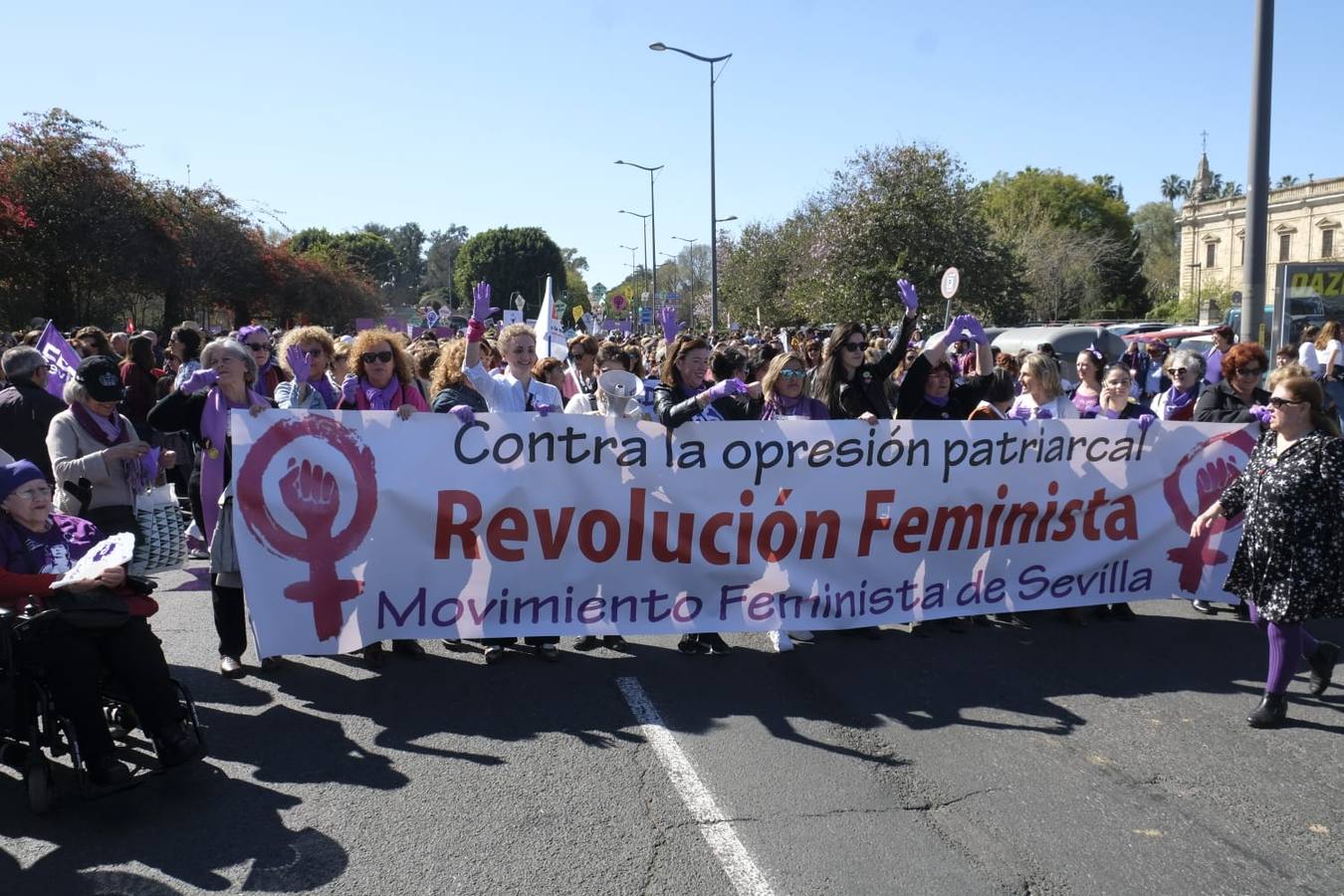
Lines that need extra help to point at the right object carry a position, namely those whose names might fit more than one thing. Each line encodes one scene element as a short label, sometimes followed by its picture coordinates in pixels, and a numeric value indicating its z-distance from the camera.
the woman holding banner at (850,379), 6.51
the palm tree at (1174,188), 128.75
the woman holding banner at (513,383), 5.98
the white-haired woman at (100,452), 5.29
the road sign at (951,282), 8.32
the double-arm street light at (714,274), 32.25
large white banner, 5.49
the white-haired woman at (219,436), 5.49
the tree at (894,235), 28.30
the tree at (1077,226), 55.69
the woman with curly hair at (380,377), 6.05
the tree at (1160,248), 73.88
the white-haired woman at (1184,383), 7.62
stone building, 62.06
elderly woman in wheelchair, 3.99
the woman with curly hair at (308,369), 6.55
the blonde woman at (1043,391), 6.88
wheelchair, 3.91
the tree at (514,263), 112.38
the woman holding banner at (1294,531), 4.83
